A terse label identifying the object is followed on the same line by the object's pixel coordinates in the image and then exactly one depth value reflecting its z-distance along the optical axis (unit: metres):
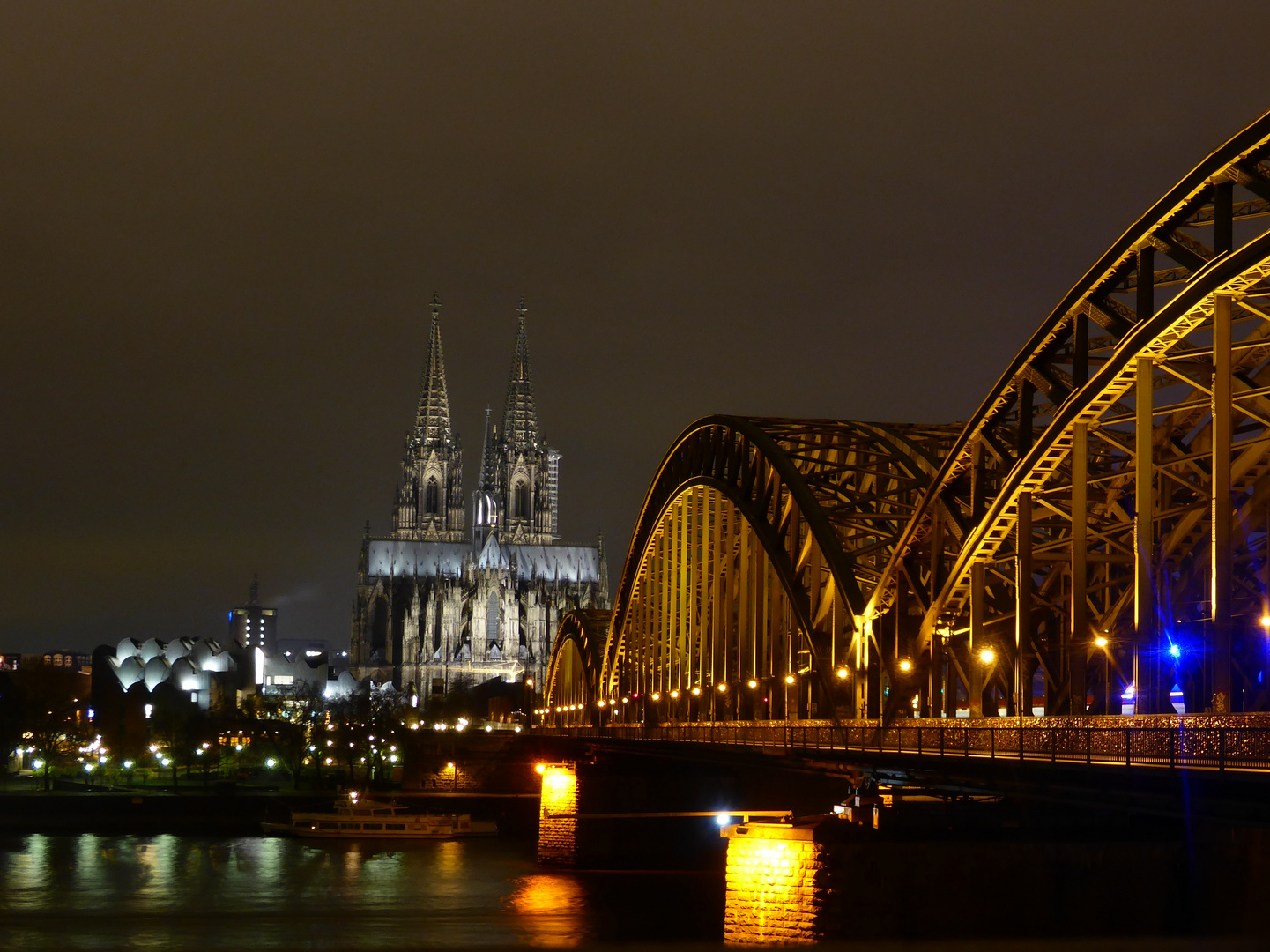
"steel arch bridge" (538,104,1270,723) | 29.80
